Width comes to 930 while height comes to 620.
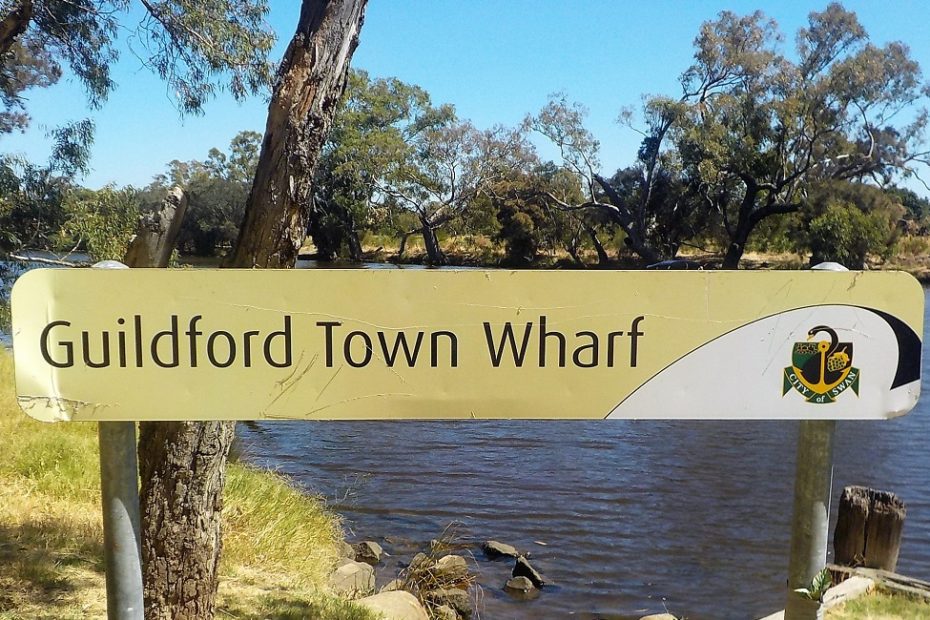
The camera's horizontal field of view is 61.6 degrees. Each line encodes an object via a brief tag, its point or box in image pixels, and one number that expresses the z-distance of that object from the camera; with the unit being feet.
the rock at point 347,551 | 20.68
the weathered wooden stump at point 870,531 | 17.01
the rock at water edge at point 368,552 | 21.95
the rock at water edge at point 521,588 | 20.74
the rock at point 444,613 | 17.35
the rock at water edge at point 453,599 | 18.19
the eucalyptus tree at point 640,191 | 98.53
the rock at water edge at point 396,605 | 14.02
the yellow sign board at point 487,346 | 5.88
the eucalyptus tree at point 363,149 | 110.63
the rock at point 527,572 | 21.34
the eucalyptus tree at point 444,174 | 114.52
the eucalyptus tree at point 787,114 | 83.82
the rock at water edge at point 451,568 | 19.79
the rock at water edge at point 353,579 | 15.90
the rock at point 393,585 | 18.11
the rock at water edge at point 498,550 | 23.07
